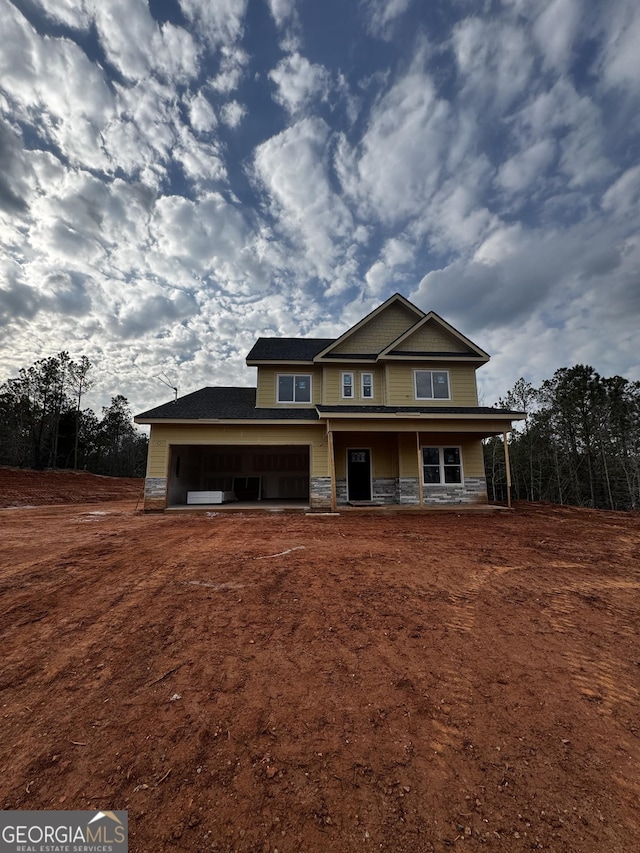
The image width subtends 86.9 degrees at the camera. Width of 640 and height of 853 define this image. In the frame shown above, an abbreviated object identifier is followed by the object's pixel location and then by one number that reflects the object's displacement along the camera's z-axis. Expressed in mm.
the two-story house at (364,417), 13219
